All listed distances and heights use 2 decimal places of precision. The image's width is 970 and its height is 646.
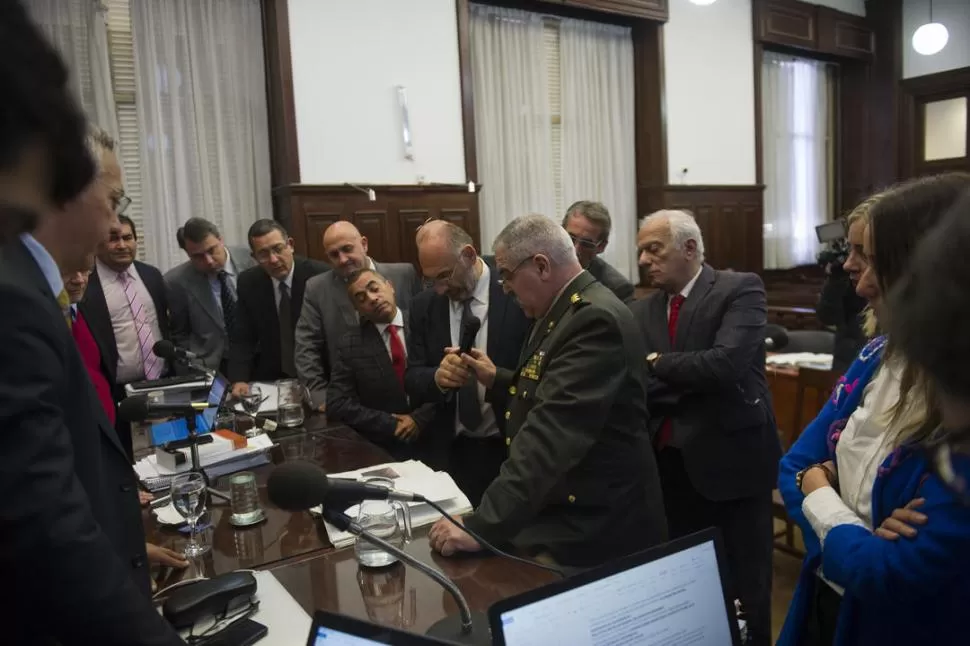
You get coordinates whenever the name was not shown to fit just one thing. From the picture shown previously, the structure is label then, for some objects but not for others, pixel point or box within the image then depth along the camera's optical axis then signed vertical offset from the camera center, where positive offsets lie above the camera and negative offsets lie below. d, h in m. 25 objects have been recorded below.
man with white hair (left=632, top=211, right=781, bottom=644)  2.28 -0.58
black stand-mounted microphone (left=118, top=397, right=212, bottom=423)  1.71 -0.39
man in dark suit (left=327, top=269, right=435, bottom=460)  2.62 -0.49
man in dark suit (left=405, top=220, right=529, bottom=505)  2.55 -0.37
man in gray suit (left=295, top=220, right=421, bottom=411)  3.10 -0.29
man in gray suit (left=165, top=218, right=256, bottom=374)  3.70 -0.22
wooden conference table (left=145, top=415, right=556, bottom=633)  1.25 -0.66
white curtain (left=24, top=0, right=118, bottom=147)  4.30 +1.38
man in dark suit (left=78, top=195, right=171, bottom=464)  3.25 -0.23
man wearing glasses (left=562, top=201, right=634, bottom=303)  3.15 +0.03
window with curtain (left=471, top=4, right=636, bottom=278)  5.92 +1.11
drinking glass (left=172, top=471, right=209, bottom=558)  1.58 -0.56
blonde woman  0.97 -0.45
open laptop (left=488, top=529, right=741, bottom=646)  0.89 -0.51
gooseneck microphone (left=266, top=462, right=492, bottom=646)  1.06 -0.39
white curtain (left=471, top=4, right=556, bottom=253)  5.84 +1.11
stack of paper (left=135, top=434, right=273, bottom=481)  2.02 -0.62
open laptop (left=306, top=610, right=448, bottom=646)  0.81 -0.47
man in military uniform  1.56 -0.46
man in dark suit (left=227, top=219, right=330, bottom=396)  3.66 -0.33
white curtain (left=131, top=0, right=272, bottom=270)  4.61 +0.97
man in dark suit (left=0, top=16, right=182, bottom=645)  0.78 -0.27
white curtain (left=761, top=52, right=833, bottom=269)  7.74 +0.87
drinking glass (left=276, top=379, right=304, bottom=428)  2.65 -0.60
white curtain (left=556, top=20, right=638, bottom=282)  6.32 +1.07
